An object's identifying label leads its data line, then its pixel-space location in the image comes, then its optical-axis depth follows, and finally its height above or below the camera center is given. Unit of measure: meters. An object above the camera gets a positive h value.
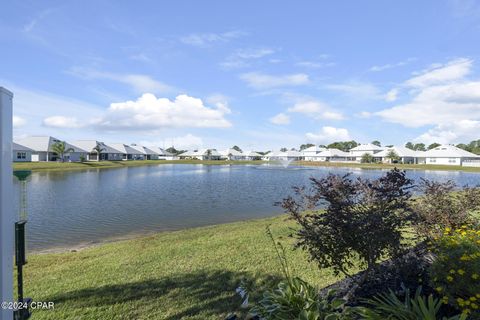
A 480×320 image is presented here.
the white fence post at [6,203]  2.44 -0.30
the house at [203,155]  116.69 +3.86
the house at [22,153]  55.16 +2.57
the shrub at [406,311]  2.78 -1.44
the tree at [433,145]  123.24 +6.46
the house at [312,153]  109.49 +3.58
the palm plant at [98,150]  75.88 +4.06
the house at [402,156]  88.46 +1.67
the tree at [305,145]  160.66 +9.38
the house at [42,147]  61.38 +4.01
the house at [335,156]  102.19 +2.13
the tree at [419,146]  133.62 +6.73
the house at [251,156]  126.60 +3.21
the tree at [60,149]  61.22 +3.57
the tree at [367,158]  89.31 +1.15
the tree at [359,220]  3.94 -0.76
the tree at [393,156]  85.95 +1.56
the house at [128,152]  91.31 +4.31
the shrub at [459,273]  3.06 -1.20
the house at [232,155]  119.25 +3.54
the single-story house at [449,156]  80.12 +1.17
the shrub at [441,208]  5.40 -0.91
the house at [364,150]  103.12 +4.11
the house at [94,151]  77.28 +4.26
